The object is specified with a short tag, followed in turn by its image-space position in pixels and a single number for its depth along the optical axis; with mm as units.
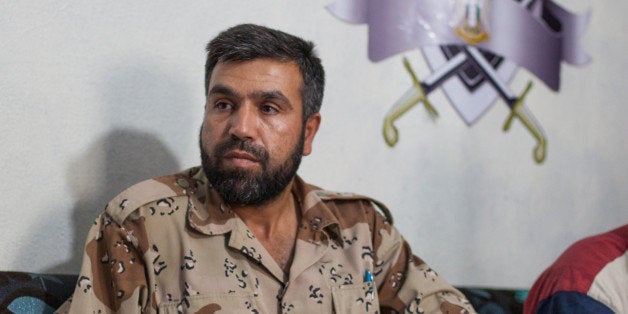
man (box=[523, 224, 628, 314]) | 1822
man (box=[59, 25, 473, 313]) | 1576
